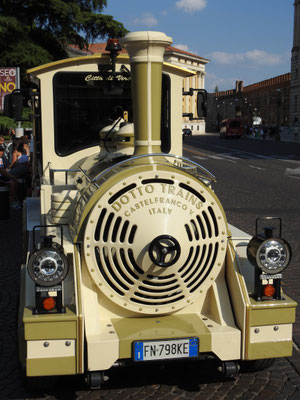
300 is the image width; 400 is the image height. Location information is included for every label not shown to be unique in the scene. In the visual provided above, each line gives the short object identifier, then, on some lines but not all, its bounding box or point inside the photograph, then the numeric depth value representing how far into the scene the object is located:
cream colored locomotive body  3.60
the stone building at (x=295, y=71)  79.81
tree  28.83
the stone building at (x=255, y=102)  91.44
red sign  16.39
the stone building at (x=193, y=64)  101.44
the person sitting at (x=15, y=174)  12.52
